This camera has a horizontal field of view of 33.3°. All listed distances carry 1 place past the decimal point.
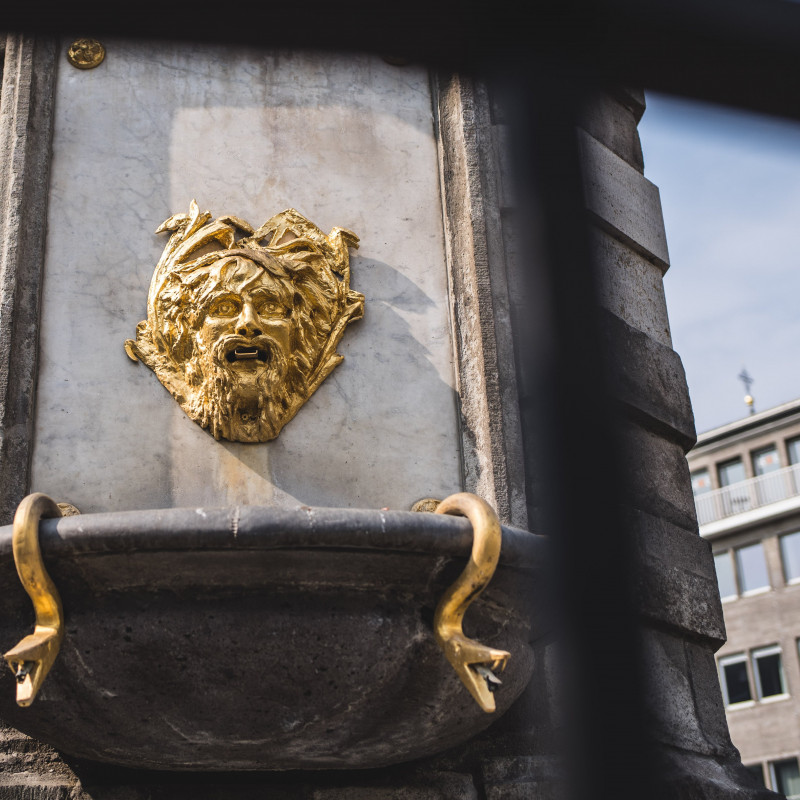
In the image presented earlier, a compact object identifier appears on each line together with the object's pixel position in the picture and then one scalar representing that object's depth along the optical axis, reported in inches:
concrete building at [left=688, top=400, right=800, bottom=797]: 1181.1
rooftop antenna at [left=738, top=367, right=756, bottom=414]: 1556.3
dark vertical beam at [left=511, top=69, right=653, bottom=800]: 35.9
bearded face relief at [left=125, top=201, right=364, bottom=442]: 175.0
